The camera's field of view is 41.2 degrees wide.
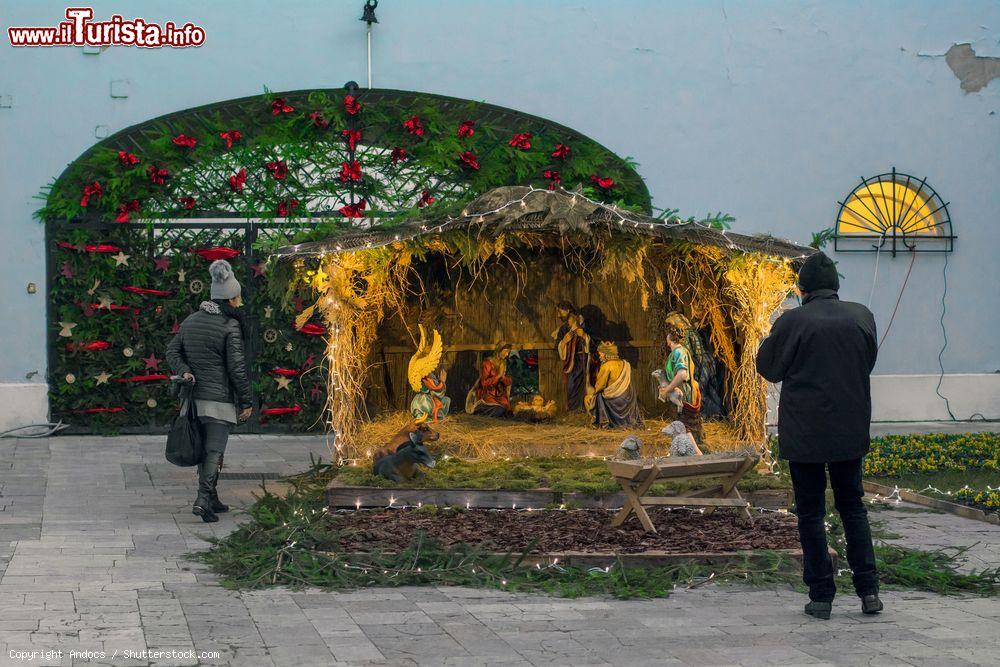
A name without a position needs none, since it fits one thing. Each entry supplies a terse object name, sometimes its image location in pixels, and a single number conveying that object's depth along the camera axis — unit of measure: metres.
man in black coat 6.91
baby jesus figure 13.72
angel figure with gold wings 12.26
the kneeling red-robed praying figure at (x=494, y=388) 13.76
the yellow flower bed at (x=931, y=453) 13.04
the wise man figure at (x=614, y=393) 13.16
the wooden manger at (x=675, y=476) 8.92
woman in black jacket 10.14
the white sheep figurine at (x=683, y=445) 10.80
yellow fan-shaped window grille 17.38
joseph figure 13.59
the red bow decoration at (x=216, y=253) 16.03
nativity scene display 10.81
